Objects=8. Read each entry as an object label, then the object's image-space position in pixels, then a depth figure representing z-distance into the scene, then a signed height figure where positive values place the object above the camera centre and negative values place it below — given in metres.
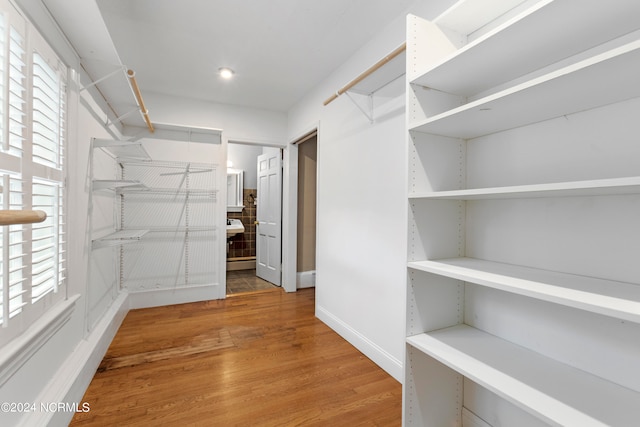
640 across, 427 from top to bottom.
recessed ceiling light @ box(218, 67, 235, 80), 2.86 +1.35
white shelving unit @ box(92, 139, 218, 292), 3.40 -0.18
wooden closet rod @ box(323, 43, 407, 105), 1.66 +0.91
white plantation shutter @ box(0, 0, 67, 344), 1.12 +0.17
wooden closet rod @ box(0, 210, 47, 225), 0.72 -0.03
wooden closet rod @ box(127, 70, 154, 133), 1.94 +0.87
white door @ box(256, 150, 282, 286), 4.27 -0.14
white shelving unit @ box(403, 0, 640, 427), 0.95 -0.02
